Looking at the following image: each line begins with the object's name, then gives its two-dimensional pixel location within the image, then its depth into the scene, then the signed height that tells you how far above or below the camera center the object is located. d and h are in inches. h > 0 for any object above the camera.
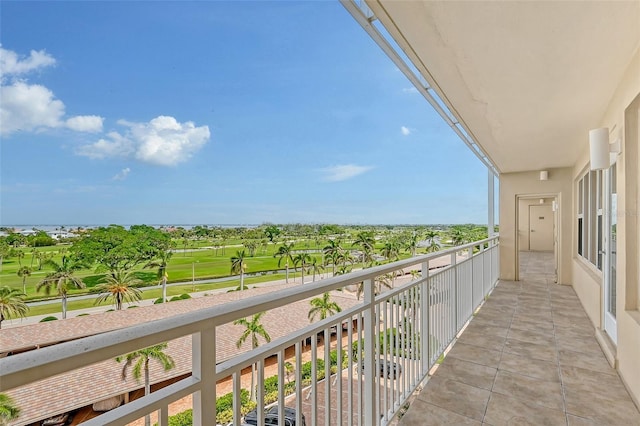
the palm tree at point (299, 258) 884.7 -106.8
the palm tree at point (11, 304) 289.1 -80.8
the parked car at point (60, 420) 358.6 -247.6
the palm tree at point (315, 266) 966.4 -141.9
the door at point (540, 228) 524.4 -10.8
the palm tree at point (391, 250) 1007.6 -92.9
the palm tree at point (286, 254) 834.1 -91.0
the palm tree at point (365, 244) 999.4 -74.1
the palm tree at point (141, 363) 279.0 -175.2
